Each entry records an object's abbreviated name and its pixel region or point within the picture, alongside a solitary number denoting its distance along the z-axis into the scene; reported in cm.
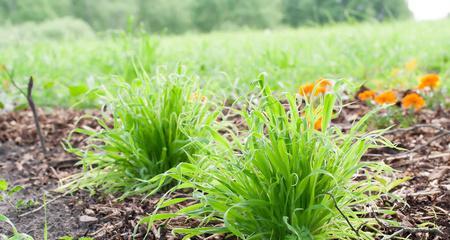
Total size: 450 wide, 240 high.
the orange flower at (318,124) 297
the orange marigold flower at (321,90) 345
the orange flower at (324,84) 345
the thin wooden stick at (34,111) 292
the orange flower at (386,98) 334
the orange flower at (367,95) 348
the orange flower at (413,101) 337
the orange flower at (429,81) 360
